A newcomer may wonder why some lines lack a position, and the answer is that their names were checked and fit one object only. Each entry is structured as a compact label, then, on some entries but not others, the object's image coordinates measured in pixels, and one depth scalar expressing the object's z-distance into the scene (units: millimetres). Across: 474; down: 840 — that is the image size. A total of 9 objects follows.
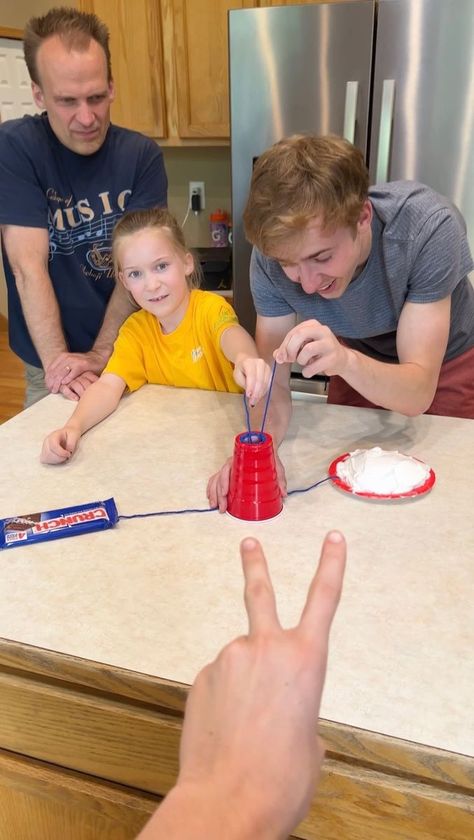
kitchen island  681
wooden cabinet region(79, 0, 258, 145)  2814
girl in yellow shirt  1448
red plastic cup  983
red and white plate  1022
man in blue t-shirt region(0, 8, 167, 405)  1613
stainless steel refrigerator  2182
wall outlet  3473
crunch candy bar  954
